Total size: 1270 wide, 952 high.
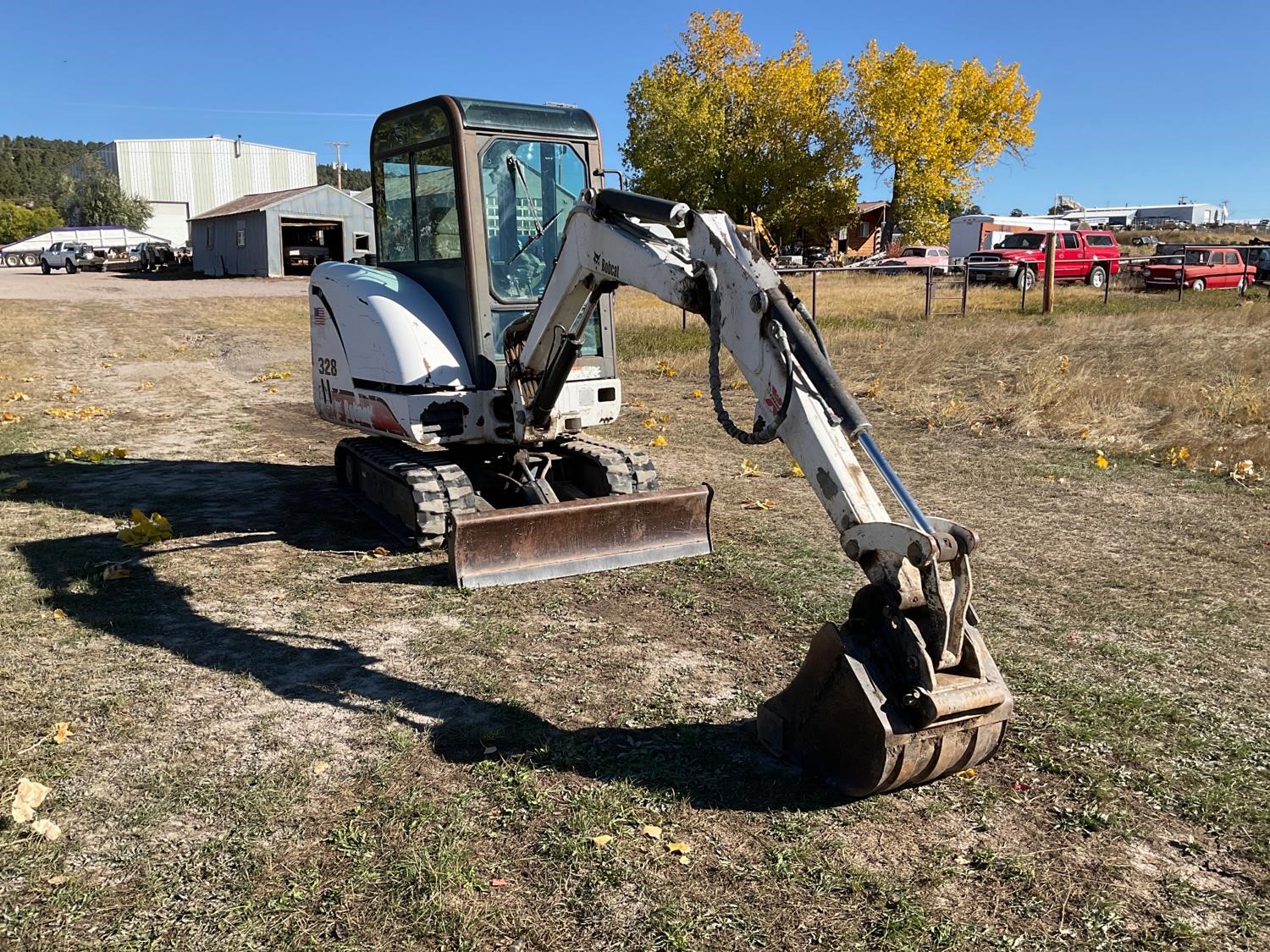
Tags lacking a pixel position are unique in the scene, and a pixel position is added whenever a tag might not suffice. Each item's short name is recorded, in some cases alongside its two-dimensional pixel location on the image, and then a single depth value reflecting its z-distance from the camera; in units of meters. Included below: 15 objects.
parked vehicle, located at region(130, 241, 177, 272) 53.69
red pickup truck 32.34
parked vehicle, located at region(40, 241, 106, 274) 54.56
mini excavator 4.19
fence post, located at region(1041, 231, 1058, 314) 22.48
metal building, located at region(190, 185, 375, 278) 45.91
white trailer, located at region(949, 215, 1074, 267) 46.84
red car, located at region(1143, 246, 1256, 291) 29.94
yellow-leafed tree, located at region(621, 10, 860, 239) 53.25
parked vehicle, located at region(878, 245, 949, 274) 39.31
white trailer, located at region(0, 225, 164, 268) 67.69
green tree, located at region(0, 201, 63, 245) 104.19
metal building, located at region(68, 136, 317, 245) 84.69
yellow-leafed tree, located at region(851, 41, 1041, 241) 51.09
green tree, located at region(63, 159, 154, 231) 81.75
